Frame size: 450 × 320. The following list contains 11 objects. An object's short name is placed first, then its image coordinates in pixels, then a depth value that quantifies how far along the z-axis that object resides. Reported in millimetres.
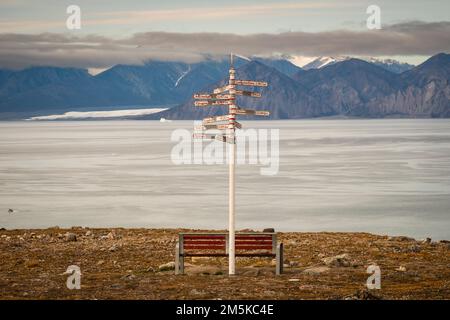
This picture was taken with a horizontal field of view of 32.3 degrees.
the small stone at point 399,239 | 42781
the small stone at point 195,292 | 23095
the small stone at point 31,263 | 30383
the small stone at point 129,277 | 26888
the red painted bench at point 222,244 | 27500
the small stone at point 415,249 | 36031
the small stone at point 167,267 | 29188
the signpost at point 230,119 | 26234
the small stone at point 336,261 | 29723
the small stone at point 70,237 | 40088
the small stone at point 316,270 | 28017
